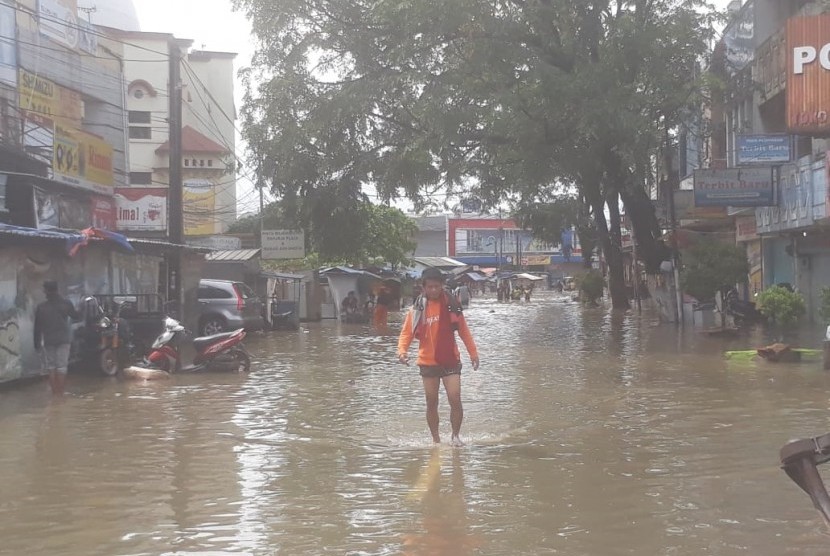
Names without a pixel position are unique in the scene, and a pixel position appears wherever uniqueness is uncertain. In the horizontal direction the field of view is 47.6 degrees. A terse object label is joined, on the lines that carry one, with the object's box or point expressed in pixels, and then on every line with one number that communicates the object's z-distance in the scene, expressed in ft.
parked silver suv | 78.89
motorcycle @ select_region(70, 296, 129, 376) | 49.49
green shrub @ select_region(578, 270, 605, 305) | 147.43
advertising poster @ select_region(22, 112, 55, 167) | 75.82
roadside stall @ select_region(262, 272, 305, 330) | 97.14
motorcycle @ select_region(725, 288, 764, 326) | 78.89
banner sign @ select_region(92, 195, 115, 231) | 86.84
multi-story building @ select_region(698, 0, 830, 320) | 53.88
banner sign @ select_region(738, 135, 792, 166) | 67.36
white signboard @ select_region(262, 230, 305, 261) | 101.40
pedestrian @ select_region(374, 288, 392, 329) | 102.01
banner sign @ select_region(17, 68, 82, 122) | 89.97
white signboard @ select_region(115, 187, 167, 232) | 97.35
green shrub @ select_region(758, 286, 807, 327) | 65.57
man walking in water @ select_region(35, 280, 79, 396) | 40.14
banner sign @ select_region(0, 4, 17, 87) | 86.48
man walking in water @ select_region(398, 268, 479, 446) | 27.99
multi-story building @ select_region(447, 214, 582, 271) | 298.97
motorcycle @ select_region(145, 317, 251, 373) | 50.34
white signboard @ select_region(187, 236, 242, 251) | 111.32
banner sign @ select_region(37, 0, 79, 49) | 97.60
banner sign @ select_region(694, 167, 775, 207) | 72.38
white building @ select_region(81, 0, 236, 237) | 187.11
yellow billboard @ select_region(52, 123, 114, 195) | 78.01
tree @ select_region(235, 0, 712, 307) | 65.77
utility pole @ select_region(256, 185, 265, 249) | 107.96
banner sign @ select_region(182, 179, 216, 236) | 134.08
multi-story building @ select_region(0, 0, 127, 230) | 72.44
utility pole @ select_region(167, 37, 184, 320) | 66.90
